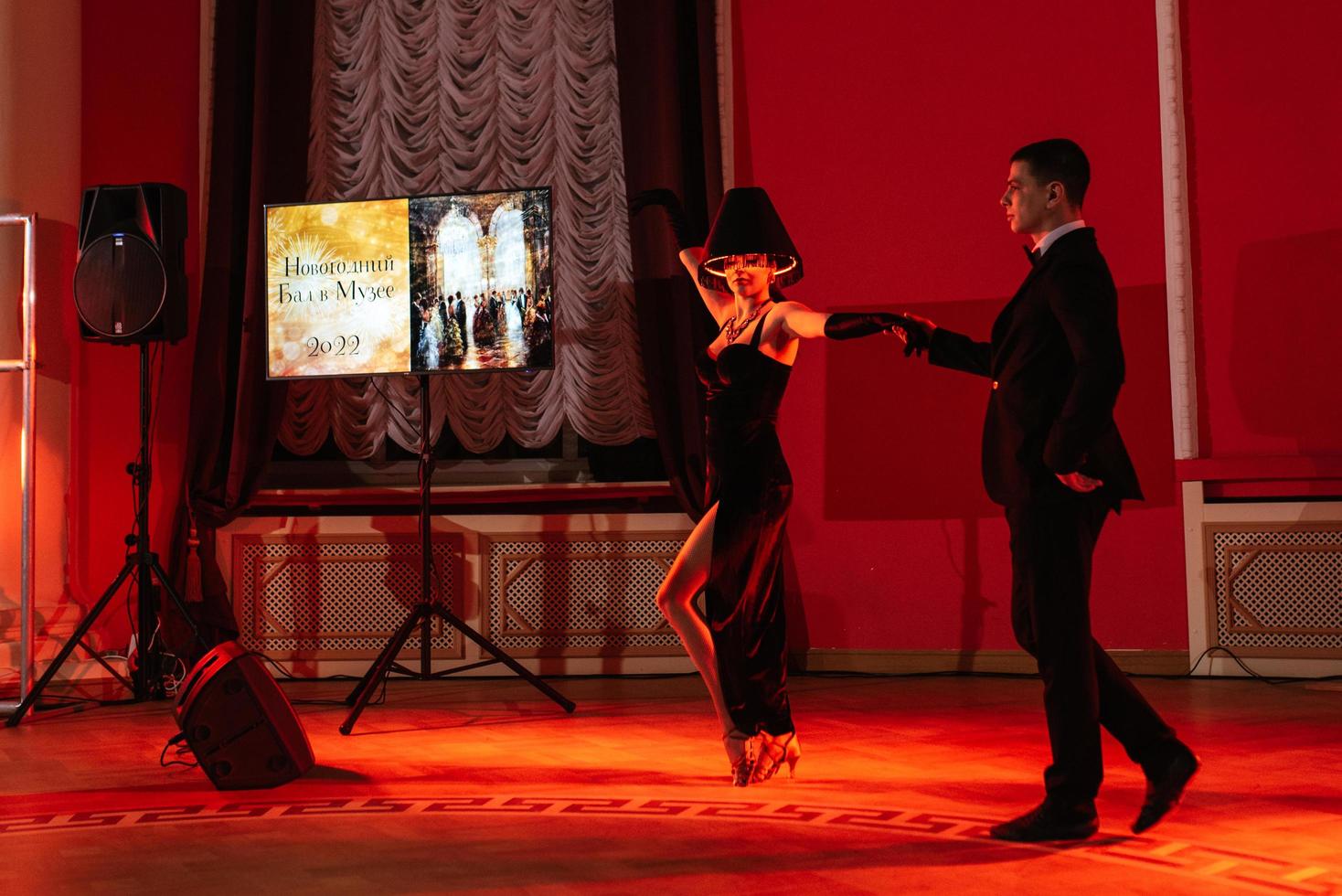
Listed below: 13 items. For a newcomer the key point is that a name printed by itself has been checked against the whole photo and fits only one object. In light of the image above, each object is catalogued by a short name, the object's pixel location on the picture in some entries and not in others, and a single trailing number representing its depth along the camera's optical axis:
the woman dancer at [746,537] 3.48
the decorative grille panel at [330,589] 6.04
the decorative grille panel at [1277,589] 5.43
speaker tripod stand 4.82
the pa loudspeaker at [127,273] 5.11
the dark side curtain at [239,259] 5.89
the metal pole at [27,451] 4.95
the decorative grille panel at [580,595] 5.99
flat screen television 4.84
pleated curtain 6.09
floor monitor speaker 3.49
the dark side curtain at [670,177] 5.81
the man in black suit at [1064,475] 2.66
